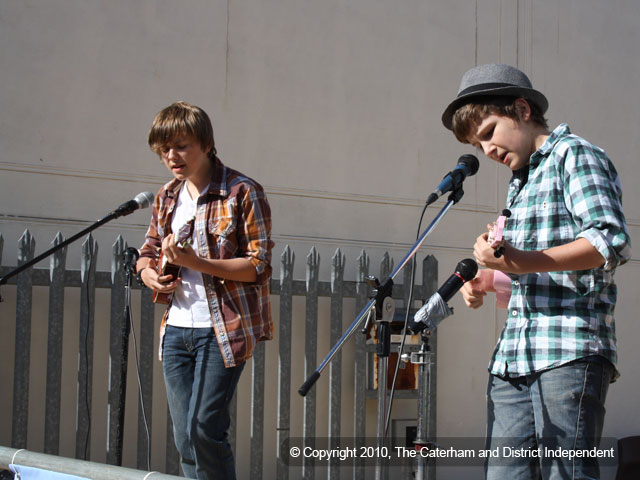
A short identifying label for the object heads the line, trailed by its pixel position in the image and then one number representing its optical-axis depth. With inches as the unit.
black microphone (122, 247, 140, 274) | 139.5
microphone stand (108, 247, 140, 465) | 135.3
